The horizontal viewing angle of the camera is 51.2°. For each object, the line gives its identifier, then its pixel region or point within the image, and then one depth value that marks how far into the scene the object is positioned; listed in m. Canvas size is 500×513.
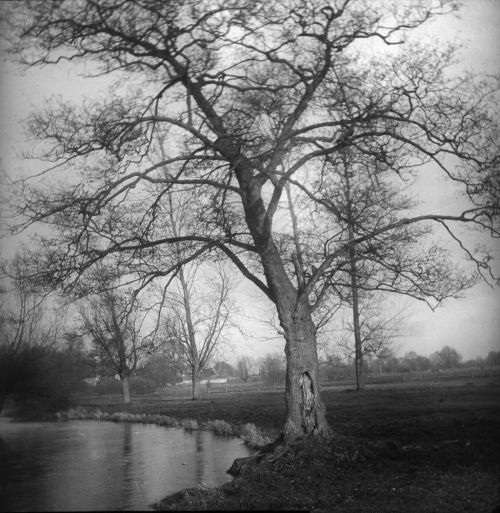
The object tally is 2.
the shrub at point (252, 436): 12.70
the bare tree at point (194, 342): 29.67
